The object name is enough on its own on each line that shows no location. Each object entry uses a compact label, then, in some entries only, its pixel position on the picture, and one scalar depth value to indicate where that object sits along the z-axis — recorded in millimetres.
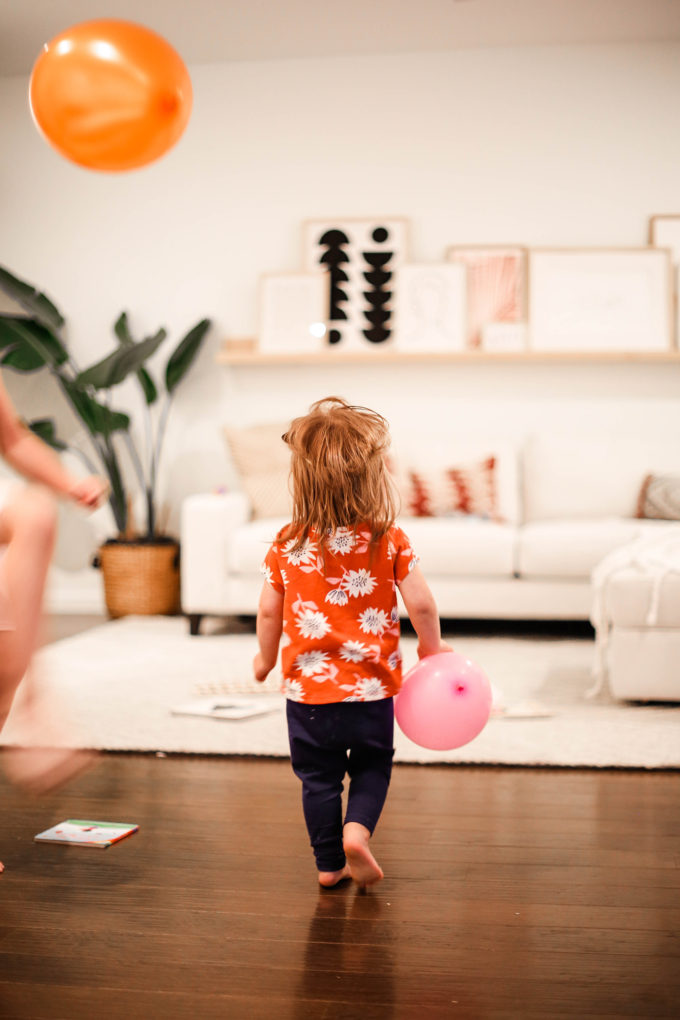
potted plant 4387
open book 2602
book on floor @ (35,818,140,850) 1727
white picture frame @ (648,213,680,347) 4531
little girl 1520
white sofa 3725
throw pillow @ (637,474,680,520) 3938
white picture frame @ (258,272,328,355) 4637
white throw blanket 2703
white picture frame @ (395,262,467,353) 4582
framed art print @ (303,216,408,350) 4641
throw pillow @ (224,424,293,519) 4184
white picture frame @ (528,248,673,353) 4496
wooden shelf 4438
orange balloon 1692
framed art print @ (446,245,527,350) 4602
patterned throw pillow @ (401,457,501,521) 4109
